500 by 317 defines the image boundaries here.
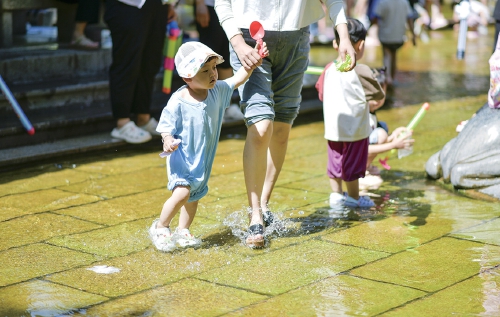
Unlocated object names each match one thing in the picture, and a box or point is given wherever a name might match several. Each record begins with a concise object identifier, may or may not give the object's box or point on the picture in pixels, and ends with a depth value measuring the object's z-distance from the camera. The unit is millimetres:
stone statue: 11016
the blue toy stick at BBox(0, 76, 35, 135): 12914
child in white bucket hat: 8562
